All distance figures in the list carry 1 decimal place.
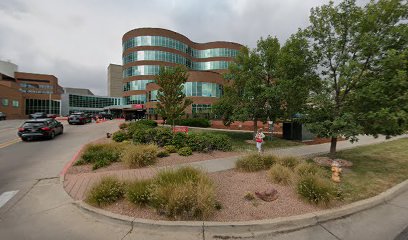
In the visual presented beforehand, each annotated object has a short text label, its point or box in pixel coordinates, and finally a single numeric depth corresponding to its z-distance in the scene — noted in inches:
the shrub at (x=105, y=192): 187.6
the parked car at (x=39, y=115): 1517.3
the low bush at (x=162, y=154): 376.0
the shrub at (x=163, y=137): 458.0
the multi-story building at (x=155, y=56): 2170.3
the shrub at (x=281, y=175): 239.2
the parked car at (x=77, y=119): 1184.8
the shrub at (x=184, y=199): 167.3
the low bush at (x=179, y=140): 435.8
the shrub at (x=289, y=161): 294.6
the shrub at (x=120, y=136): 540.8
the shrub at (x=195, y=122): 1083.7
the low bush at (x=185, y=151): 389.9
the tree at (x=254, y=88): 549.6
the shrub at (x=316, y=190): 189.6
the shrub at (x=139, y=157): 317.1
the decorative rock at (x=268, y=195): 200.2
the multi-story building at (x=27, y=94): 1877.7
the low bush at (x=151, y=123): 922.9
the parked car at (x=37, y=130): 572.1
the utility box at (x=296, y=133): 649.6
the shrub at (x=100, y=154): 328.8
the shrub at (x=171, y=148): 410.2
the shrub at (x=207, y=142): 423.8
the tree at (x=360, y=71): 272.4
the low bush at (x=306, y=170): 250.4
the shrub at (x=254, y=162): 293.6
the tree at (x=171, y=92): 526.0
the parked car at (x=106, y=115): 2142.0
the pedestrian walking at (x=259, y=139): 410.3
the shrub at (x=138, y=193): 183.9
